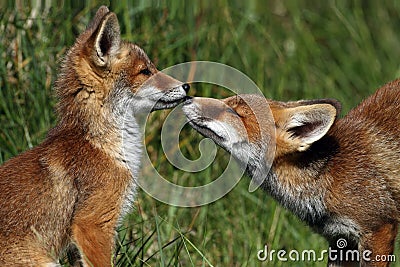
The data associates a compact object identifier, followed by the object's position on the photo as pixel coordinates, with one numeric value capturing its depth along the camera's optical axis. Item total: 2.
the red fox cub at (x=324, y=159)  13.19
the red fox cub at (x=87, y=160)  12.35
